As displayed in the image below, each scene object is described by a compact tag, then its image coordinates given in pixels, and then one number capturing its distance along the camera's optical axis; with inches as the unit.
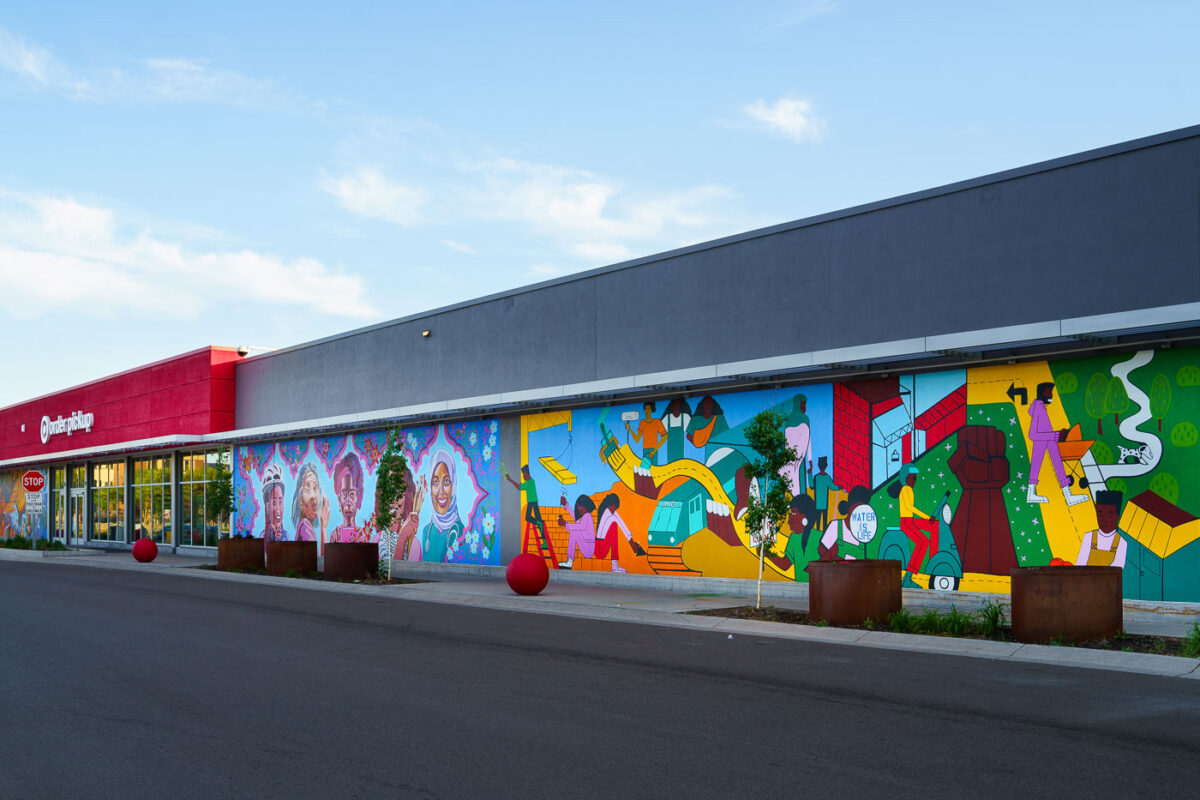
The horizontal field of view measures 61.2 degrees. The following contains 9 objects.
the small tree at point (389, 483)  963.3
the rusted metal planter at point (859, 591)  571.2
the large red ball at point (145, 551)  1330.0
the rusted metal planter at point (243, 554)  1145.4
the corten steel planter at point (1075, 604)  491.8
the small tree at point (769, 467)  655.1
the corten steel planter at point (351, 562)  957.2
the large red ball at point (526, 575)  784.9
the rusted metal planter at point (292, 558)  1055.0
